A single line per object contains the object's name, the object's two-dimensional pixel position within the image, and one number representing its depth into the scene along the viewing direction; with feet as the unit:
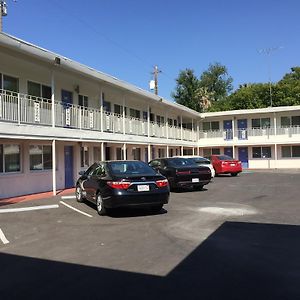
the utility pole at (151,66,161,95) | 112.16
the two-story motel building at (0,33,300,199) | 37.71
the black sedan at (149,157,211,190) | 41.81
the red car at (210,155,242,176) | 69.59
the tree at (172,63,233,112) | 157.30
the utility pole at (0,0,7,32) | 57.95
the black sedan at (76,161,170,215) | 26.02
